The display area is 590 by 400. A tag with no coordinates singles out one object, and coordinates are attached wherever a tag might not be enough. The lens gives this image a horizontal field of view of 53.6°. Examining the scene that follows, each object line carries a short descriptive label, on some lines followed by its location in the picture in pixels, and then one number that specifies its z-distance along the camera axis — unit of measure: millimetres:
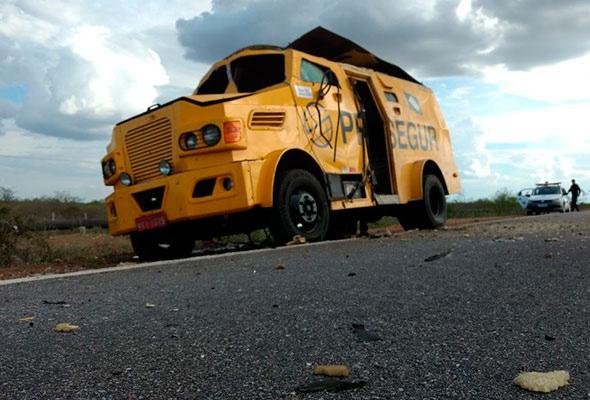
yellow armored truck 5914
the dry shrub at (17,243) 7473
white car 23875
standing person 27488
